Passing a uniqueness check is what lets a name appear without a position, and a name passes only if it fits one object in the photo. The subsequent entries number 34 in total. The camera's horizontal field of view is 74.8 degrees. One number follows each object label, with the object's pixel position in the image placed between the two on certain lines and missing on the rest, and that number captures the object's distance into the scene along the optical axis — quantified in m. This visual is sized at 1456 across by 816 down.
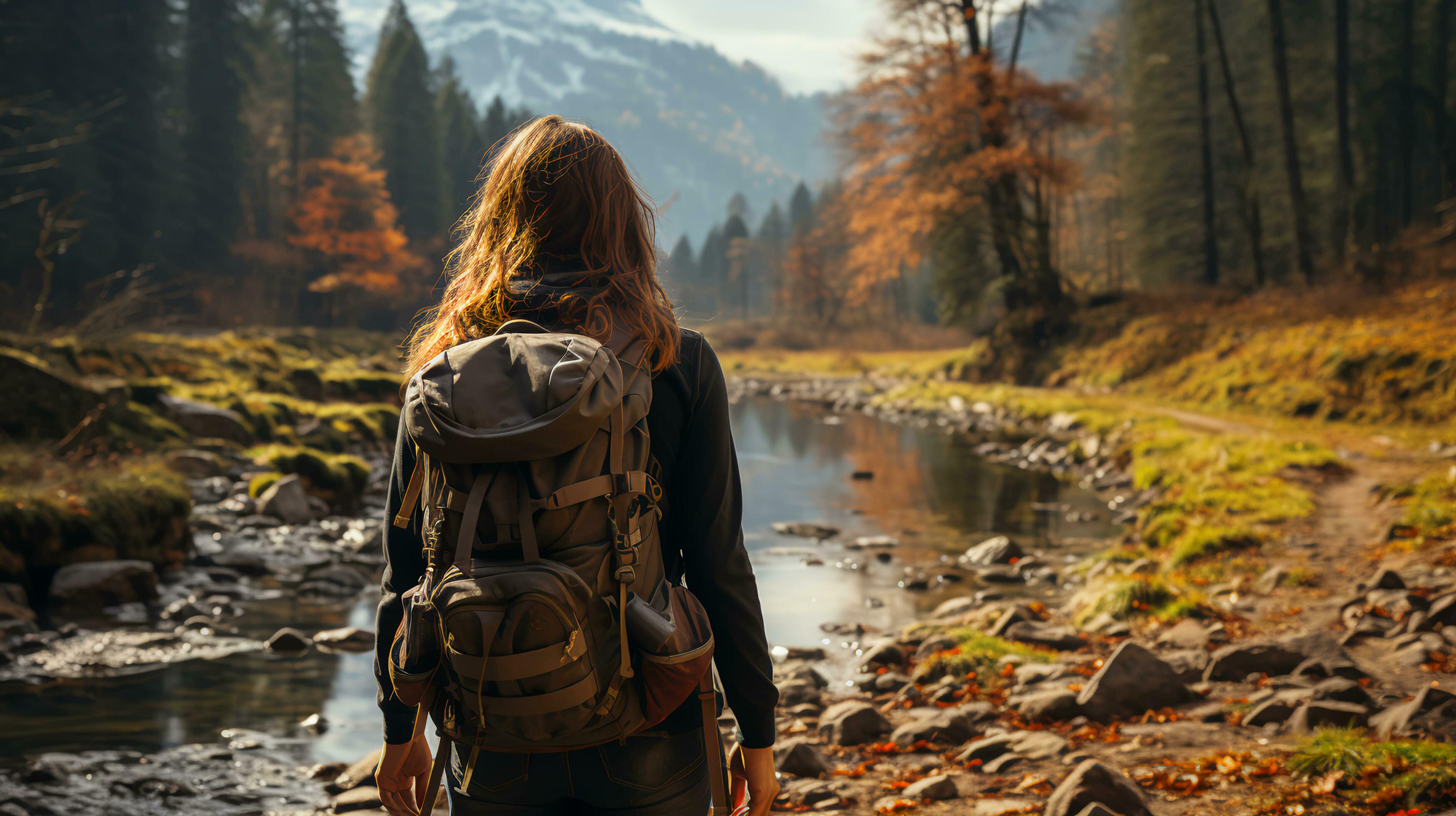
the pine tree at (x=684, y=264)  110.00
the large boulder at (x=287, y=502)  10.79
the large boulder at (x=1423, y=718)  3.83
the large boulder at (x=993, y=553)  9.56
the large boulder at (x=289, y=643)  6.94
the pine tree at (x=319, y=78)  41.66
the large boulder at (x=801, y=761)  4.62
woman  1.71
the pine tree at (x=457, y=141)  54.38
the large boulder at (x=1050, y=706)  5.02
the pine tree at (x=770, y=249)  82.88
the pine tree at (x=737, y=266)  91.56
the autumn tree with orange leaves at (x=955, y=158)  23.56
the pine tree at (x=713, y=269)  102.06
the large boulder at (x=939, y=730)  4.93
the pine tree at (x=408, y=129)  46.44
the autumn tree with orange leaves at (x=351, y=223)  39.75
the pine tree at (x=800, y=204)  90.81
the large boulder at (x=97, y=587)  7.21
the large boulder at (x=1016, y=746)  4.46
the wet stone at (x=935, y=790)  4.12
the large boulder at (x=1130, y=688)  4.89
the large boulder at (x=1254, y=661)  5.12
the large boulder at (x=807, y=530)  11.32
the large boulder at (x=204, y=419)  13.46
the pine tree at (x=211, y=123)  35.31
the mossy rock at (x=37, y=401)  9.09
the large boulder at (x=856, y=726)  5.05
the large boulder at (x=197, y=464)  11.98
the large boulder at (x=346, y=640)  7.11
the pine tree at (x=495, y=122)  58.84
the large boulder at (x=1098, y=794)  3.51
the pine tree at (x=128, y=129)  28.59
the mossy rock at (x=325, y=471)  12.23
